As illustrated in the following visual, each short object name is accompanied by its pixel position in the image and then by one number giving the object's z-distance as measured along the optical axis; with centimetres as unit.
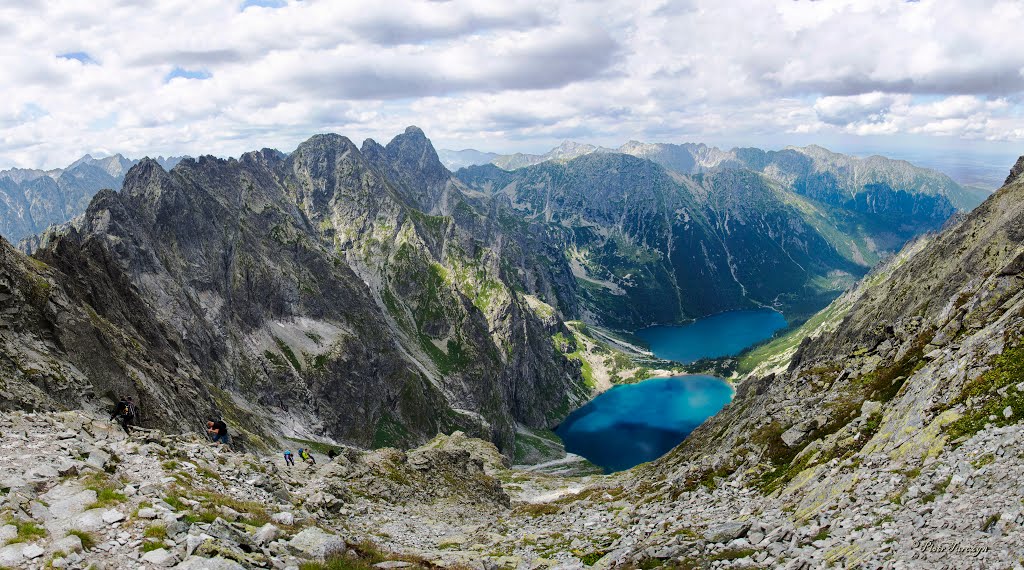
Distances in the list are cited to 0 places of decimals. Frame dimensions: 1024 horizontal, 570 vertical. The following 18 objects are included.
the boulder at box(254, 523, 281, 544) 2175
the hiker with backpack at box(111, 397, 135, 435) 3884
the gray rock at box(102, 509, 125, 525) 1986
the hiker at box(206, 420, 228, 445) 4872
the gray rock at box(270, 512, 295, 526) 2674
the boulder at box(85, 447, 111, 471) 2697
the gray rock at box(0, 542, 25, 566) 1619
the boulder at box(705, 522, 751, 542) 2459
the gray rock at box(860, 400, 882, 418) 3547
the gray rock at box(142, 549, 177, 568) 1747
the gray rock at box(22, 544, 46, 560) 1653
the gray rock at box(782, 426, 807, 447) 4047
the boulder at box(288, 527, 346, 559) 2175
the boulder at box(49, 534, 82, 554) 1712
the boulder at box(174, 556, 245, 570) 1716
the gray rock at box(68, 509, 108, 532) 1923
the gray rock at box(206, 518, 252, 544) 1966
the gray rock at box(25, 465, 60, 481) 2334
